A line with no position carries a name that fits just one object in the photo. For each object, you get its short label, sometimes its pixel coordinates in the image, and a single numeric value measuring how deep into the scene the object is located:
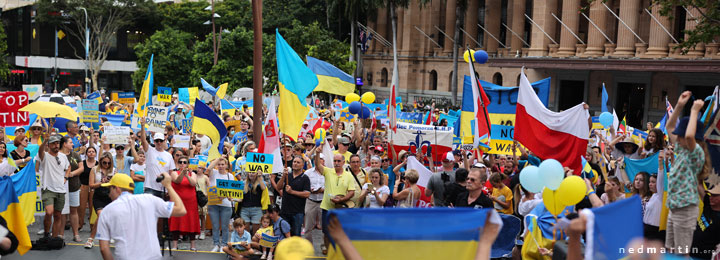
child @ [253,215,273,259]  10.10
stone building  33.12
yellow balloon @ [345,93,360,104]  17.49
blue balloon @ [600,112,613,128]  14.20
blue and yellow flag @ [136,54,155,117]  15.57
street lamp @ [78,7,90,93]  60.08
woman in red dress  10.81
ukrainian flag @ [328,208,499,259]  4.82
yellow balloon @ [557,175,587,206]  6.96
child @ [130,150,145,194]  11.35
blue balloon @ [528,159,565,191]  6.92
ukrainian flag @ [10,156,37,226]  9.98
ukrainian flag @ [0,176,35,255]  8.99
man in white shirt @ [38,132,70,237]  10.77
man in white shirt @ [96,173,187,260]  6.71
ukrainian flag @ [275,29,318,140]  11.64
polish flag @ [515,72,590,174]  9.95
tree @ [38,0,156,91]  62.06
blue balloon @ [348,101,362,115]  17.30
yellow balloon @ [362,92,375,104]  17.52
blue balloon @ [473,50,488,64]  14.98
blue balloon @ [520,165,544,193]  7.11
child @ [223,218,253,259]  10.04
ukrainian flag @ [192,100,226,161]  12.64
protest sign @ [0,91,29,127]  11.69
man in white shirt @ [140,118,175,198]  11.05
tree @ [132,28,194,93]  45.50
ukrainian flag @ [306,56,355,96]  14.88
